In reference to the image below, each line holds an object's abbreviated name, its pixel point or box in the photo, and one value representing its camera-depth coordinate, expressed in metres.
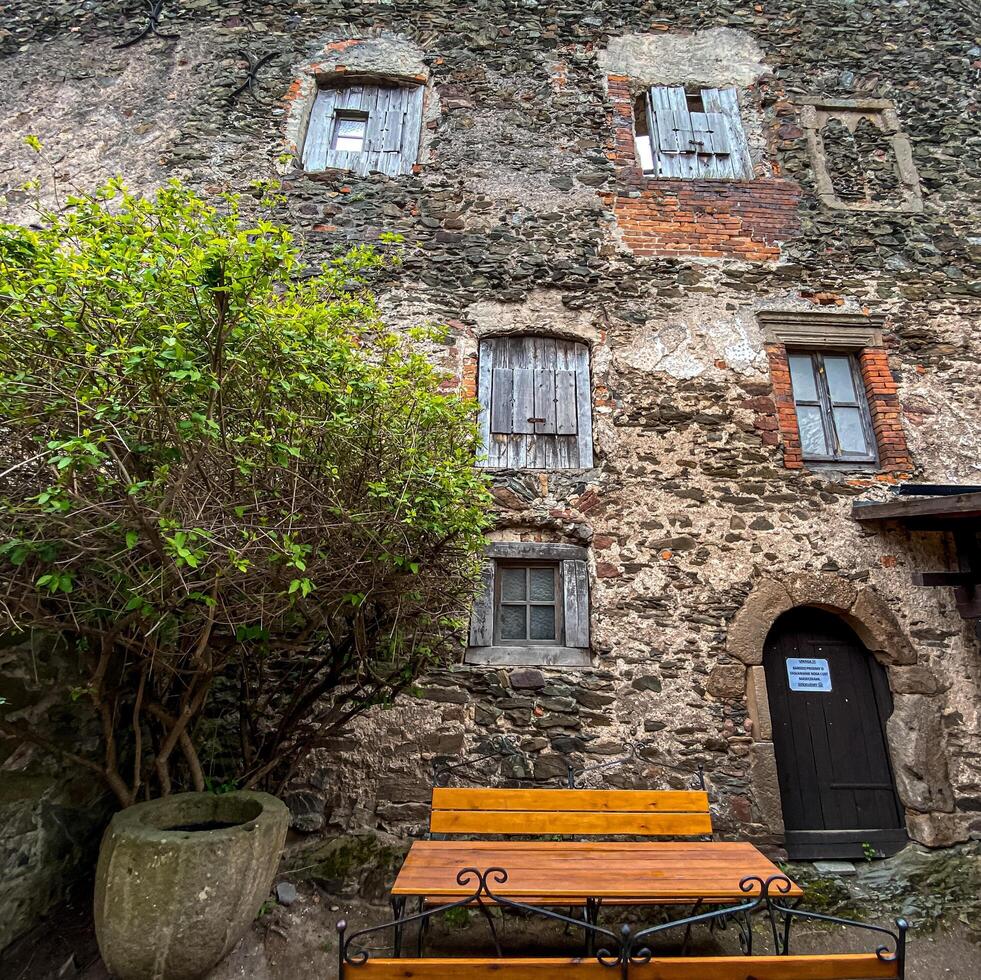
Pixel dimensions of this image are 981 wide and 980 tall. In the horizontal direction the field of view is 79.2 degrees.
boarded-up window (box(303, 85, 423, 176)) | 6.49
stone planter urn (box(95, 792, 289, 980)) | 2.52
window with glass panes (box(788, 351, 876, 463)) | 5.30
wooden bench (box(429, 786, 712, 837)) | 3.66
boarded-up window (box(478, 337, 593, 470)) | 5.20
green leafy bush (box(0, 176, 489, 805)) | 2.47
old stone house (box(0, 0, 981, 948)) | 4.38
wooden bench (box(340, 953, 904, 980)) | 2.30
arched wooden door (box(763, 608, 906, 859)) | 4.33
